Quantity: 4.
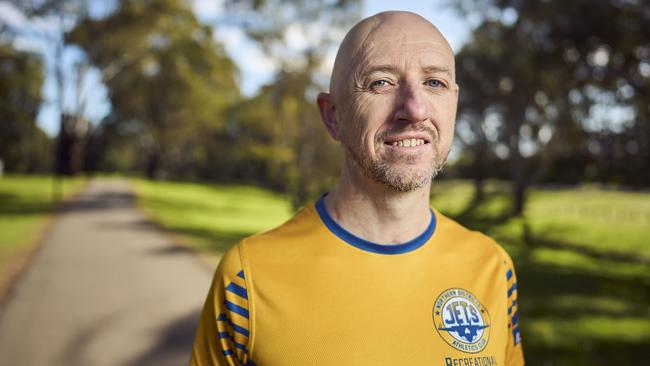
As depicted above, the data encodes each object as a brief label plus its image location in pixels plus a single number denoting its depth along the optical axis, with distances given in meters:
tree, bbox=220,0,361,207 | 16.00
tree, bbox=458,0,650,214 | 8.10
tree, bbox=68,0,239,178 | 20.56
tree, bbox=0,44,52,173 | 21.08
